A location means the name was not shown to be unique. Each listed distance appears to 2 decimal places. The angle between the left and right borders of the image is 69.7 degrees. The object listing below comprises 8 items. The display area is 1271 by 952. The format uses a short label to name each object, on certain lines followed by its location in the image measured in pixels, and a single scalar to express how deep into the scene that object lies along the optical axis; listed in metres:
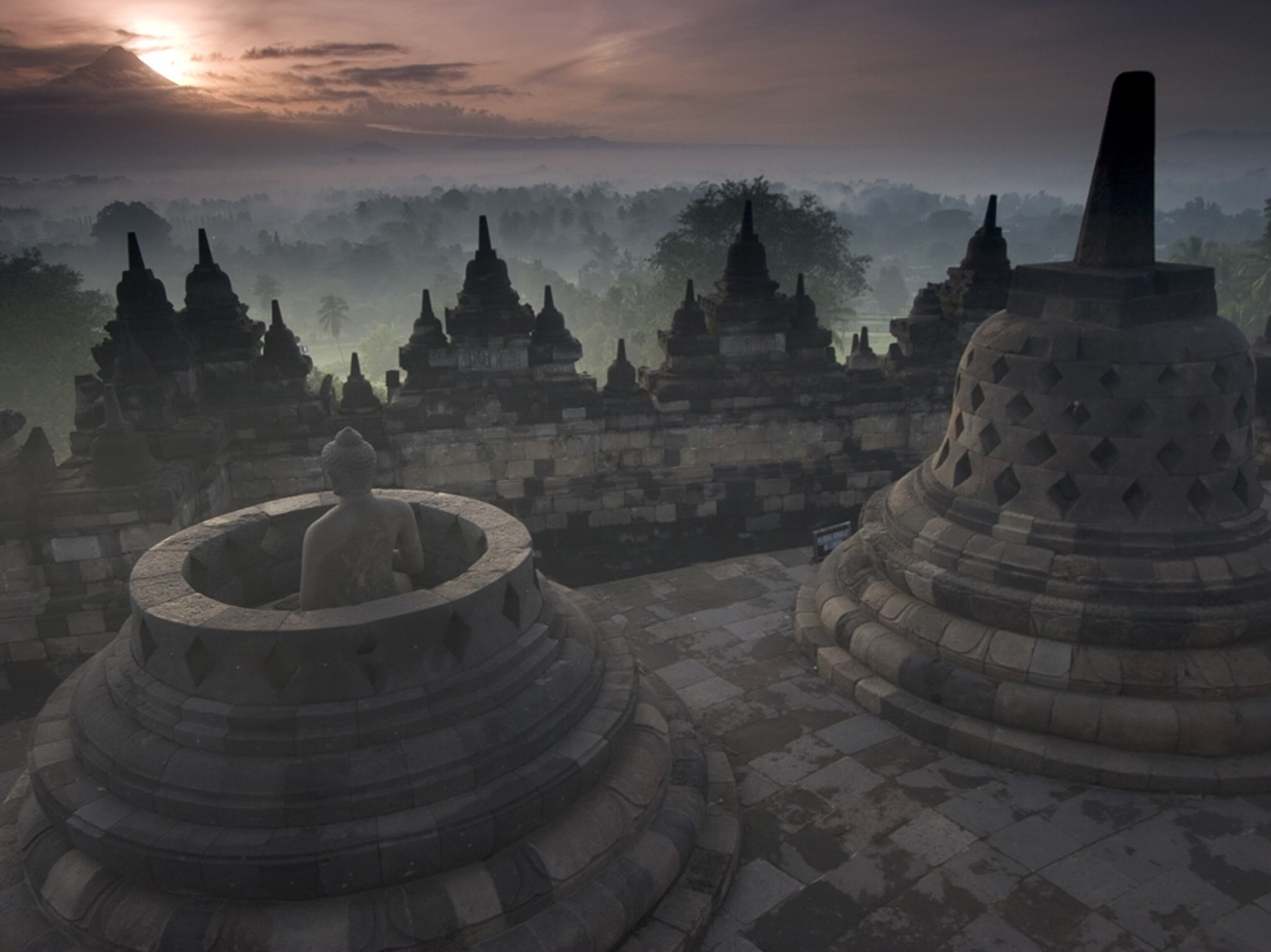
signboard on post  10.30
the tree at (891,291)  135.62
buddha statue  5.28
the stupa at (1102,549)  6.49
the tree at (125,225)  123.19
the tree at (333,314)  95.69
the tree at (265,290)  111.00
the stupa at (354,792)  4.43
